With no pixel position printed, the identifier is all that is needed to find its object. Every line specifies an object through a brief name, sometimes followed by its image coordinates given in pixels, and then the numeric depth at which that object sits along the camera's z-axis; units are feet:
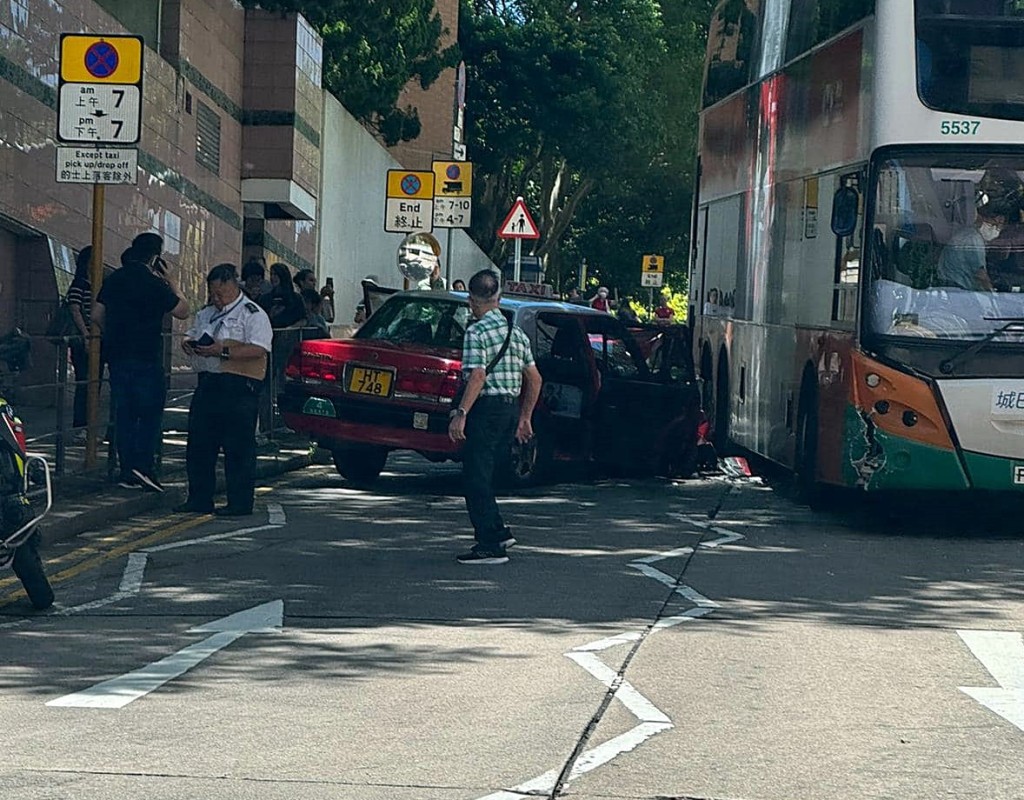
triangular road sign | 96.63
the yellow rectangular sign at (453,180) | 86.94
